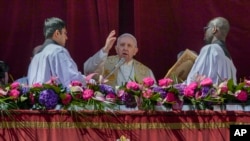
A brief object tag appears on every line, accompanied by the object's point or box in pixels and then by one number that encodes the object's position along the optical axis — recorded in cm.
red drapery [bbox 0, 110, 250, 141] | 1584
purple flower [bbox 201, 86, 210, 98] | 1618
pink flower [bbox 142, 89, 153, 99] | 1602
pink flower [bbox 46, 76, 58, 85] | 1610
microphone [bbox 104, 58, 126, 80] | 1945
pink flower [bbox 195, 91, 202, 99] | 1618
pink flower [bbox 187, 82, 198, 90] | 1618
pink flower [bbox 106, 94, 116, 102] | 1605
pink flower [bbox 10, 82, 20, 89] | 1594
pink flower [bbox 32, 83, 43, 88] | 1597
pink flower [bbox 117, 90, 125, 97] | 1608
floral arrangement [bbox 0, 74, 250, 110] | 1588
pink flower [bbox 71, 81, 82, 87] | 1614
